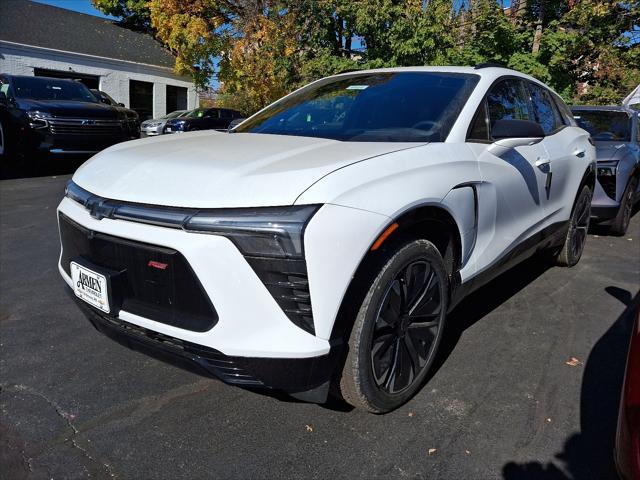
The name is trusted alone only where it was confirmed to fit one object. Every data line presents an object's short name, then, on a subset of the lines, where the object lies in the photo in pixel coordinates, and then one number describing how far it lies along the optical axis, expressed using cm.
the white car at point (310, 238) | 194
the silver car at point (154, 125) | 2033
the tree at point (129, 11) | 2799
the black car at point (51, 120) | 920
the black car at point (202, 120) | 1860
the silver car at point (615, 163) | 583
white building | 2086
